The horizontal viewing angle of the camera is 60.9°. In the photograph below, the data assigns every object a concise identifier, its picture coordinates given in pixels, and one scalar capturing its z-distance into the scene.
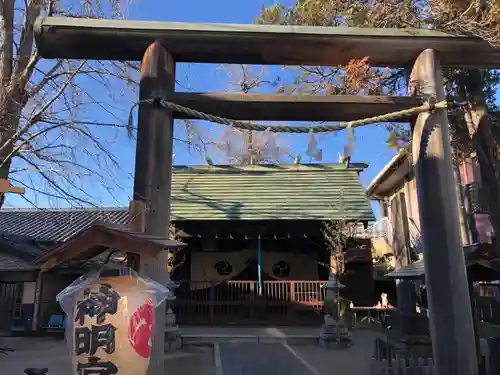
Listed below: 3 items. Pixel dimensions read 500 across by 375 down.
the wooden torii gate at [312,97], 4.87
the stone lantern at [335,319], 12.06
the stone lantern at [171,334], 11.74
